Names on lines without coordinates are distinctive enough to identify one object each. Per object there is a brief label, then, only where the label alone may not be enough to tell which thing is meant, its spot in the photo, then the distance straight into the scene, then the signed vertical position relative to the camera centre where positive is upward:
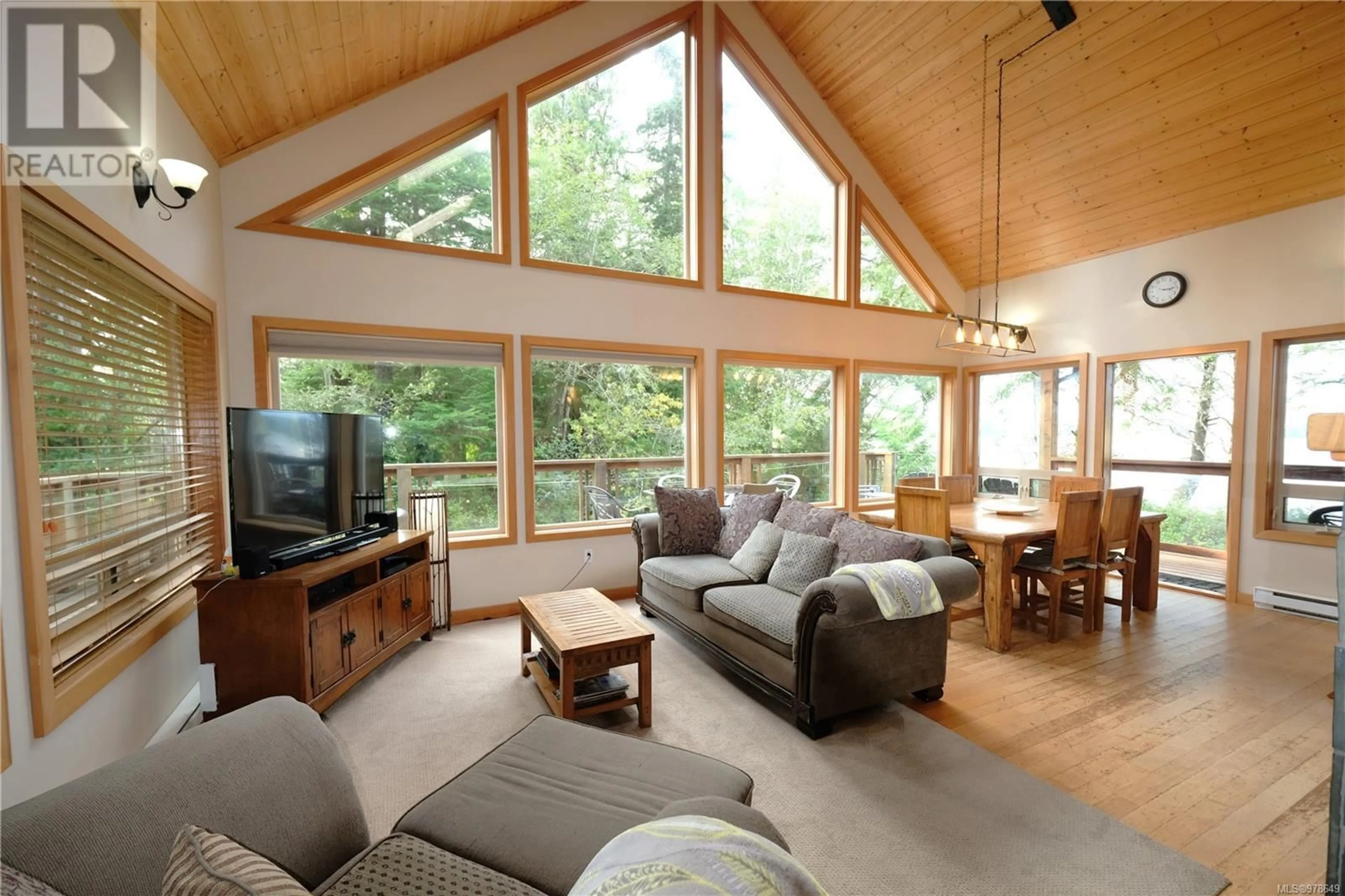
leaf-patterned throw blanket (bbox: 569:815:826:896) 0.63 -0.52
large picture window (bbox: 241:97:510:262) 3.68 +1.62
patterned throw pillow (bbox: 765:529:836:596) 2.97 -0.72
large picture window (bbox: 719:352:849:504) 5.17 +0.05
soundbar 2.64 -0.59
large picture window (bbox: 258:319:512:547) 3.65 +0.25
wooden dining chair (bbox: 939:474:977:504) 4.70 -0.52
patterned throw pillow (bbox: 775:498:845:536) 3.20 -0.53
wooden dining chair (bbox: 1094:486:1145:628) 3.74 -0.78
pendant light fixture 3.73 +0.69
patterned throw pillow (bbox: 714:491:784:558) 3.71 -0.59
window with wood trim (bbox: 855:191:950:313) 5.81 +1.64
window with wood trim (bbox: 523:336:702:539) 4.38 +0.00
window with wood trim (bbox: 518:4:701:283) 4.31 +2.22
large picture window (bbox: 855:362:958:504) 5.88 +0.02
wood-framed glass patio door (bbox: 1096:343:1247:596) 4.46 -0.18
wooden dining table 3.39 -0.73
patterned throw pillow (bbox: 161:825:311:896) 0.68 -0.56
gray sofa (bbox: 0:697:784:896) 0.93 -0.81
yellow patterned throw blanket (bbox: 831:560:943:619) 2.46 -0.72
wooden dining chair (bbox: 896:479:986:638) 3.49 -0.59
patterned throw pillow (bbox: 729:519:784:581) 3.33 -0.75
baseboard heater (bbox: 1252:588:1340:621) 3.93 -1.30
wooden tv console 2.45 -0.91
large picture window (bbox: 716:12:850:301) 5.06 +2.26
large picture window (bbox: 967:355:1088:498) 5.49 +0.04
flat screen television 2.53 -0.21
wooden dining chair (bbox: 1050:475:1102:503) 4.39 -0.47
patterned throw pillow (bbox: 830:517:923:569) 2.78 -0.59
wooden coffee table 2.43 -0.95
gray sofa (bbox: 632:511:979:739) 2.42 -1.00
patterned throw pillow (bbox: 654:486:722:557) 3.91 -0.66
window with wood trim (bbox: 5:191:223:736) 1.63 -0.06
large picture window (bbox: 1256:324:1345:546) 3.98 -0.10
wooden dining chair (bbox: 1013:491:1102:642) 3.53 -0.88
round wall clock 4.69 +1.15
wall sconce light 2.20 +1.06
